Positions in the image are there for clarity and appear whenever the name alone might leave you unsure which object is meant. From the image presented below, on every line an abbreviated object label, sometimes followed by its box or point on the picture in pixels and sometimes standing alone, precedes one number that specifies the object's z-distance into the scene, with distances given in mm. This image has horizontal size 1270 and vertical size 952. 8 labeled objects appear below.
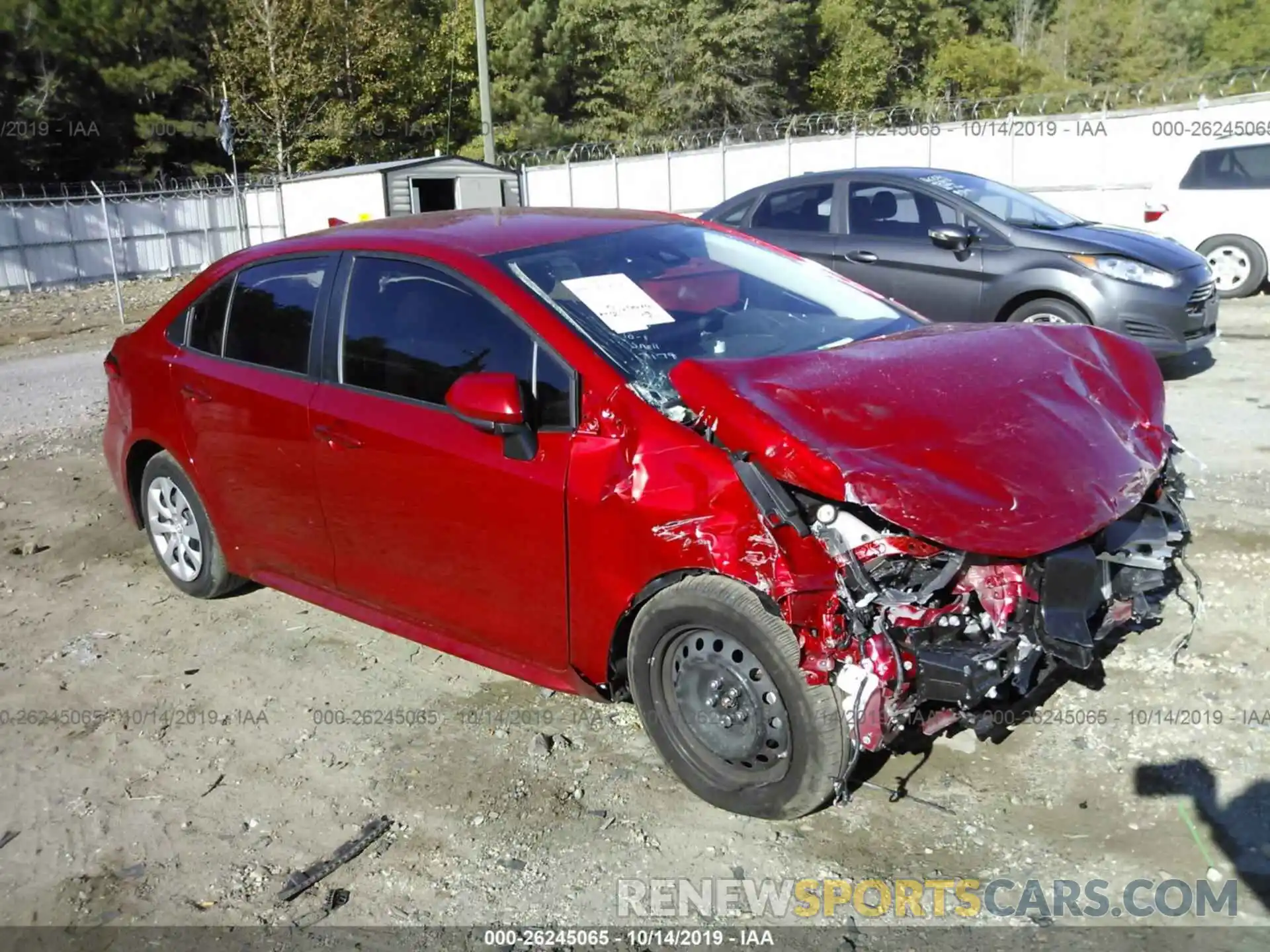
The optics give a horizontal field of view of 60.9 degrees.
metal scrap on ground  3070
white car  11281
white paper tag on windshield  3535
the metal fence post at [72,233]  24281
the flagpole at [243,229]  27027
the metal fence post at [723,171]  23953
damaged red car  2871
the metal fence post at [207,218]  26938
